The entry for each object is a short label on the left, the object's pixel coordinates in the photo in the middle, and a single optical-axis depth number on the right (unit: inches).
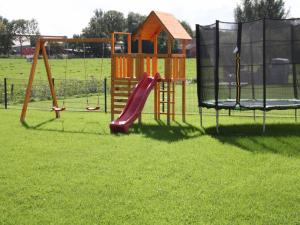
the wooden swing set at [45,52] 545.6
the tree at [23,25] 3785.9
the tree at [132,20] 3874.0
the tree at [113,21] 4026.6
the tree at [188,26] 3986.2
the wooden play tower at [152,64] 516.4
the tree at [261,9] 2068.2
